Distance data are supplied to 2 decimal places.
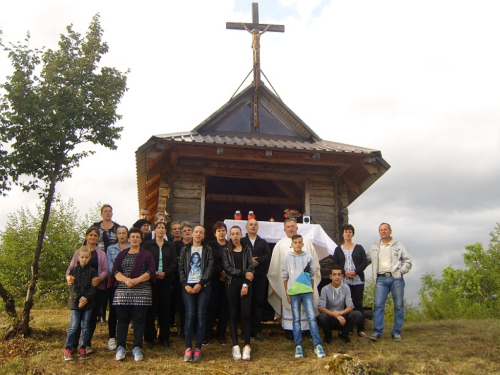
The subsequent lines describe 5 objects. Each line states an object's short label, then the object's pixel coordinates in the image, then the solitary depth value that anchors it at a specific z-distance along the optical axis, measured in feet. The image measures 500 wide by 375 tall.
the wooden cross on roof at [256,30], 38.06
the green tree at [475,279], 95.30
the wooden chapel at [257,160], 30.19
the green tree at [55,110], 24.63
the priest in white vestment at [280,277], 23.11
